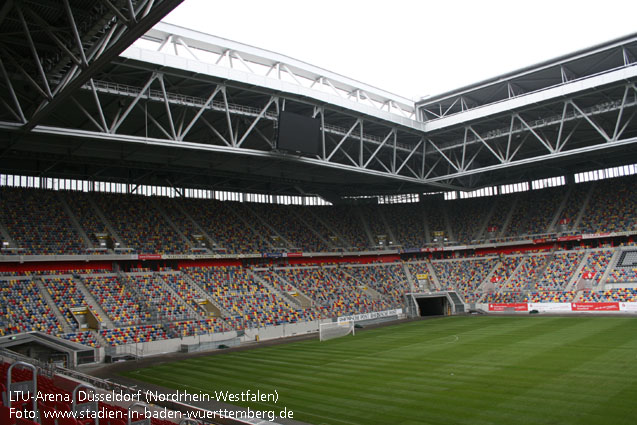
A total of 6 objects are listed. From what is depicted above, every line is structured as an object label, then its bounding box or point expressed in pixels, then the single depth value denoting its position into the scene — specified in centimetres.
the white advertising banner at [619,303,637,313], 4288
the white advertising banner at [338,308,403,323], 4725
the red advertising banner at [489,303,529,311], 4960
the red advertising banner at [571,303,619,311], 4403
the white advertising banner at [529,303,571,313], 4672
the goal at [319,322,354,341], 3989
